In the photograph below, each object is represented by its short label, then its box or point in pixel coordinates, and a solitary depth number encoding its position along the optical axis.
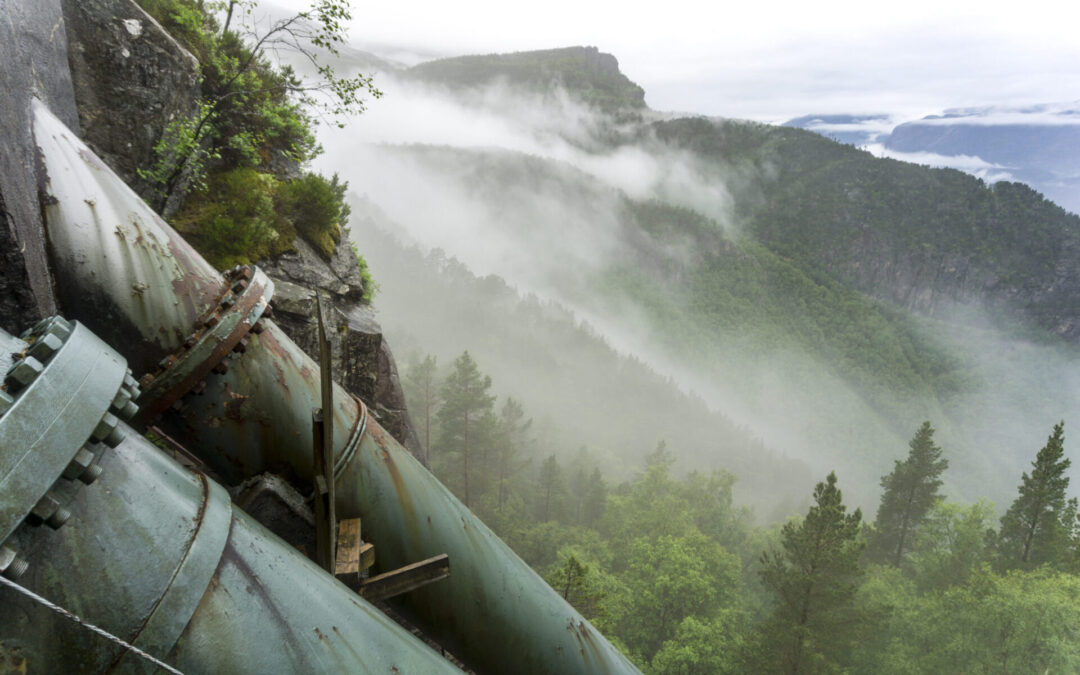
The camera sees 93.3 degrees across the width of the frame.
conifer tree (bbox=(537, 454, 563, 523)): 52.53
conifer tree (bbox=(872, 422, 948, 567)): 36.06
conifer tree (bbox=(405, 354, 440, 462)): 49.26
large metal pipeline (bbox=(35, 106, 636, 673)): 3.54
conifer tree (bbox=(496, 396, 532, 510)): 48.97
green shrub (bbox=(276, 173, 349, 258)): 10.06
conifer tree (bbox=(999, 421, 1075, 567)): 28.38
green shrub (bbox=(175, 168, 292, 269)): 7.98
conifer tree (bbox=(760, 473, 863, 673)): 18.72
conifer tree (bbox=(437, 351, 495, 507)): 42.06
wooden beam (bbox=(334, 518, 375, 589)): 3.45
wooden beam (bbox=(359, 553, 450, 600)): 3.76
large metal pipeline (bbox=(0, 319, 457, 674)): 1.63
